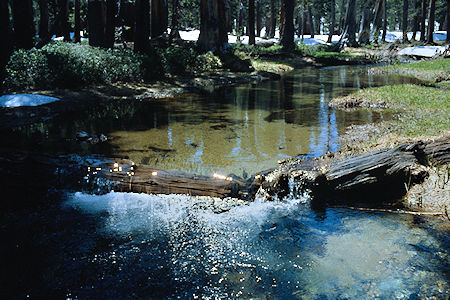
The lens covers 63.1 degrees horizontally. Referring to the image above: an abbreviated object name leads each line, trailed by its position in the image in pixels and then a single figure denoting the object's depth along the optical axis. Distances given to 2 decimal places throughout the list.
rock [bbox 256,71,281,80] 21.53
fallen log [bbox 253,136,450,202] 5.78
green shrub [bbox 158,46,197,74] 18.06
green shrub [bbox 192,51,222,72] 20.89
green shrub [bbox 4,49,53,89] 12.42
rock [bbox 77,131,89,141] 9.00
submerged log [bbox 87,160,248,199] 5.99
